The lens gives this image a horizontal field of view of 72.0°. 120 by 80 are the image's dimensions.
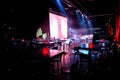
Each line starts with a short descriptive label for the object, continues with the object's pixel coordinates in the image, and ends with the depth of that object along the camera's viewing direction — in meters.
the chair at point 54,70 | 2.70
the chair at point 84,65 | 2.47
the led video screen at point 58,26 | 6.09
